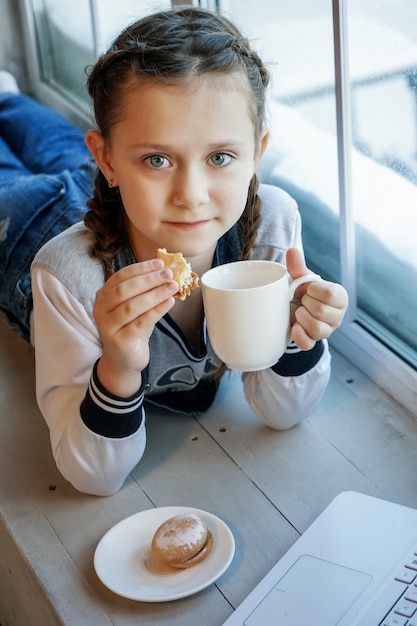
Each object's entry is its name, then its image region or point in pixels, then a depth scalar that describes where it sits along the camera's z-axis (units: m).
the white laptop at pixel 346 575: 0.97
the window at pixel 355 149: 1.28
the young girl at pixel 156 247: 1.06
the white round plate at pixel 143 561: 1.04
